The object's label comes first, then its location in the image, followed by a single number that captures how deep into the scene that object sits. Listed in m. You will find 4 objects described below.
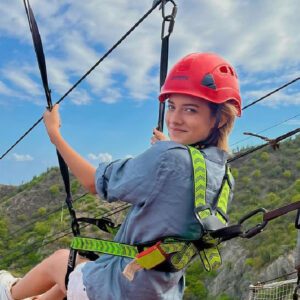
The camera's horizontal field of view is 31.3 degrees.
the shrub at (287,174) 35.93
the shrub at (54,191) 49.34
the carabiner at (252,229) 1.73
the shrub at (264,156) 40.41
